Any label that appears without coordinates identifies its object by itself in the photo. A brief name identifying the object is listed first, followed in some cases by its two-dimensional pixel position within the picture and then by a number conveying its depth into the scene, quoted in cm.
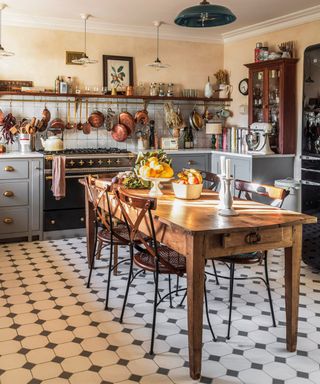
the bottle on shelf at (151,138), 658
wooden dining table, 250
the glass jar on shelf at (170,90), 663
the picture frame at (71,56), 609
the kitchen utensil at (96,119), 621
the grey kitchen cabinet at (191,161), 626
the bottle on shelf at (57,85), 598
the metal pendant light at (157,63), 579
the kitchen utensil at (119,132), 630
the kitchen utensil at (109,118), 632
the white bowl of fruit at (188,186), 338
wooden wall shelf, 573
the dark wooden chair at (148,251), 285
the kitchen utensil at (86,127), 619
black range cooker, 547
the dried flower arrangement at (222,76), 694
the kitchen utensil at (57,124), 598
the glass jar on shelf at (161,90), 655
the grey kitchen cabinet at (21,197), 525
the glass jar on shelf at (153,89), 654
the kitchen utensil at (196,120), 682
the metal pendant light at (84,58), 548
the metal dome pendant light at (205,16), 303
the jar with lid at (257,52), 606
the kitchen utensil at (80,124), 616
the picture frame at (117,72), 629
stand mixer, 573
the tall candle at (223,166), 283
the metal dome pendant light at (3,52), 514
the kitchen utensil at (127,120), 634
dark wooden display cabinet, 568
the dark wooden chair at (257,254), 308
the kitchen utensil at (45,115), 591
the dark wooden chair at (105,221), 354
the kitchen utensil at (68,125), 610
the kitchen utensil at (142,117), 642
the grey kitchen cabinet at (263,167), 568
